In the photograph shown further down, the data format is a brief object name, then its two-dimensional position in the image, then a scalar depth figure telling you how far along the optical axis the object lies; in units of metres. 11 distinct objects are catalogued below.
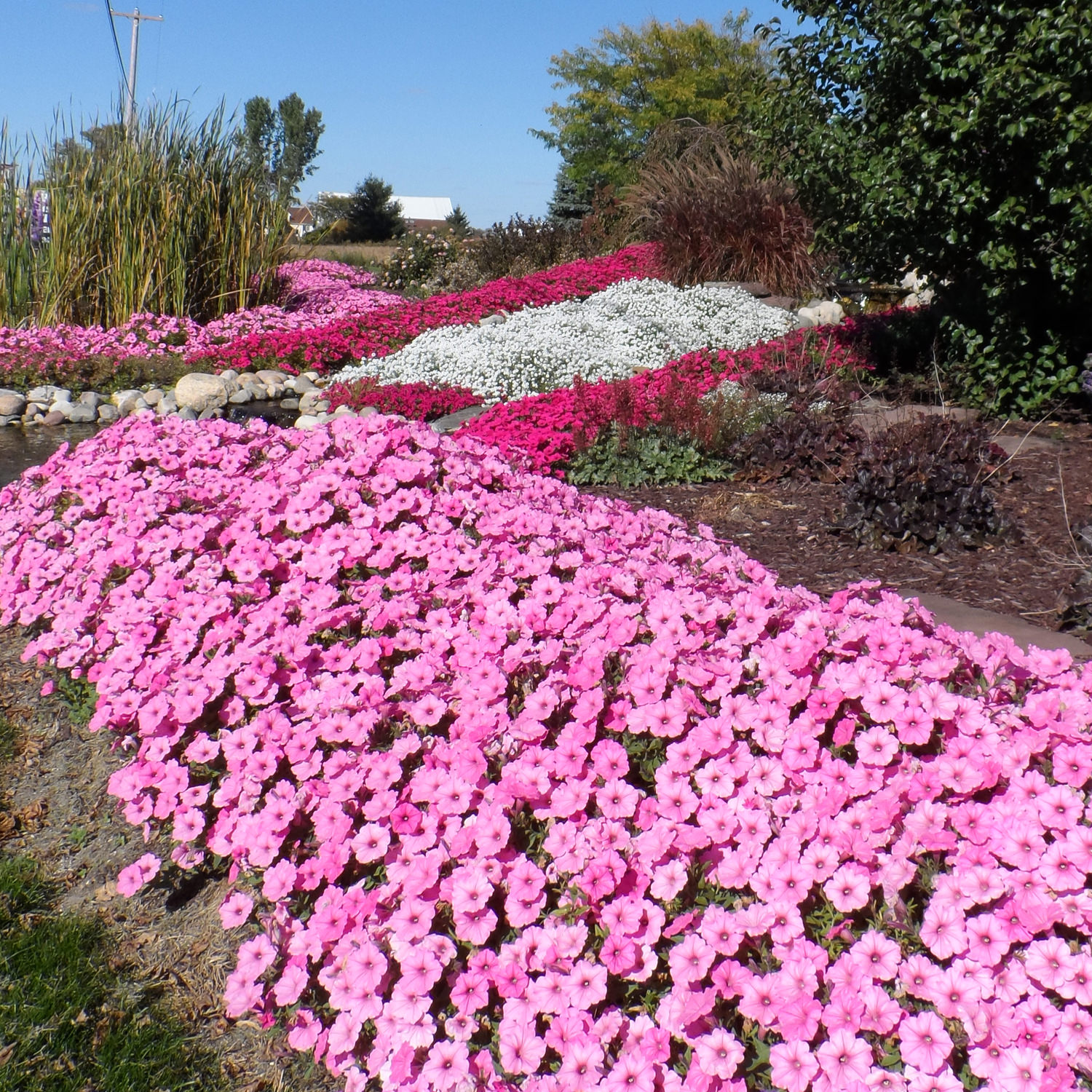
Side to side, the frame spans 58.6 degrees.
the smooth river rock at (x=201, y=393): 10.04
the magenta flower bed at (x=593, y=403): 6.08
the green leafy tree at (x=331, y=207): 40.38
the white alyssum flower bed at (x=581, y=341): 9.18
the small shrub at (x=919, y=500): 4.63
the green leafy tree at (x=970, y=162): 5.60
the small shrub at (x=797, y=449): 5.73
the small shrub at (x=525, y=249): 18.30
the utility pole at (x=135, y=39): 30.67
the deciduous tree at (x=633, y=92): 31.50
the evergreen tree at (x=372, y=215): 36.62
